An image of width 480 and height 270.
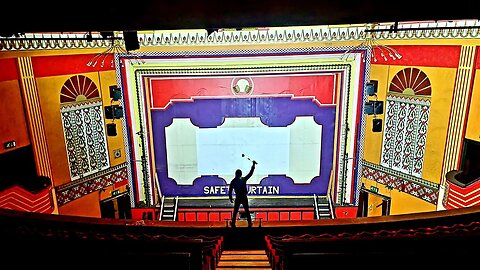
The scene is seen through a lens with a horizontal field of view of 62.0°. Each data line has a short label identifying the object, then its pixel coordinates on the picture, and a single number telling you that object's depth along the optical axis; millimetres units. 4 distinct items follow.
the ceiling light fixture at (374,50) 7668
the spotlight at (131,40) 4711
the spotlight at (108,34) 6847
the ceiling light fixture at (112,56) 8109
